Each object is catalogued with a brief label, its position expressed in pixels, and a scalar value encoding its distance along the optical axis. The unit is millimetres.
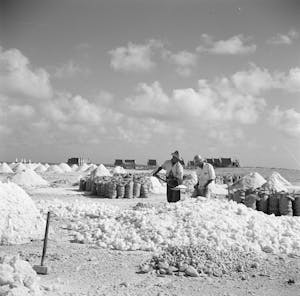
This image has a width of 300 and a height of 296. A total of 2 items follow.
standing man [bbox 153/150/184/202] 7664
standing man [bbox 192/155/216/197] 6766
